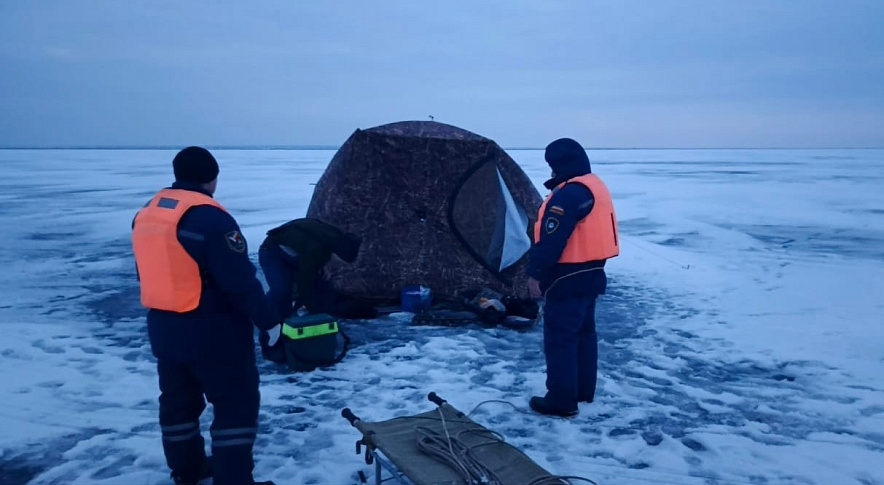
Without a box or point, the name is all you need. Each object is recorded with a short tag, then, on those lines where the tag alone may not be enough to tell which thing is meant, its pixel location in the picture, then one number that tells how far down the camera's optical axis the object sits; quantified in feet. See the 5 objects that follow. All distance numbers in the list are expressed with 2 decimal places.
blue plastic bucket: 23.44
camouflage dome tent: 23.97
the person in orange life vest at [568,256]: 13.78
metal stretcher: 10.05
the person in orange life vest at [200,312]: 9.71
